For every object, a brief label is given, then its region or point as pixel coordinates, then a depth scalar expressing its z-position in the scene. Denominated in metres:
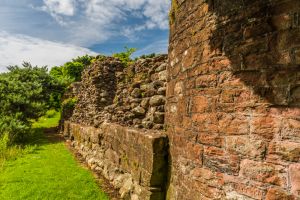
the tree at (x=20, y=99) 11.75
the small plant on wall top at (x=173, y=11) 3.65
